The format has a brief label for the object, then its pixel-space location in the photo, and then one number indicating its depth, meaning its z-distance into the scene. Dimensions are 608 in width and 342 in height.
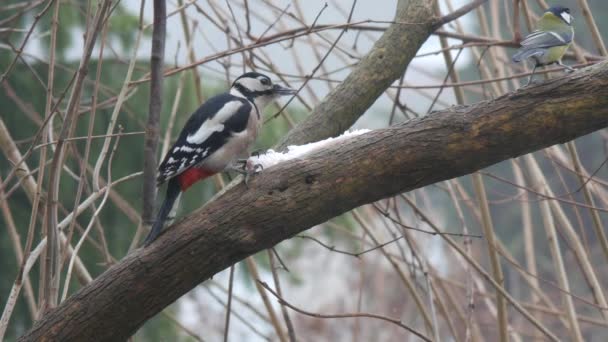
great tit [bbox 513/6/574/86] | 5.52
